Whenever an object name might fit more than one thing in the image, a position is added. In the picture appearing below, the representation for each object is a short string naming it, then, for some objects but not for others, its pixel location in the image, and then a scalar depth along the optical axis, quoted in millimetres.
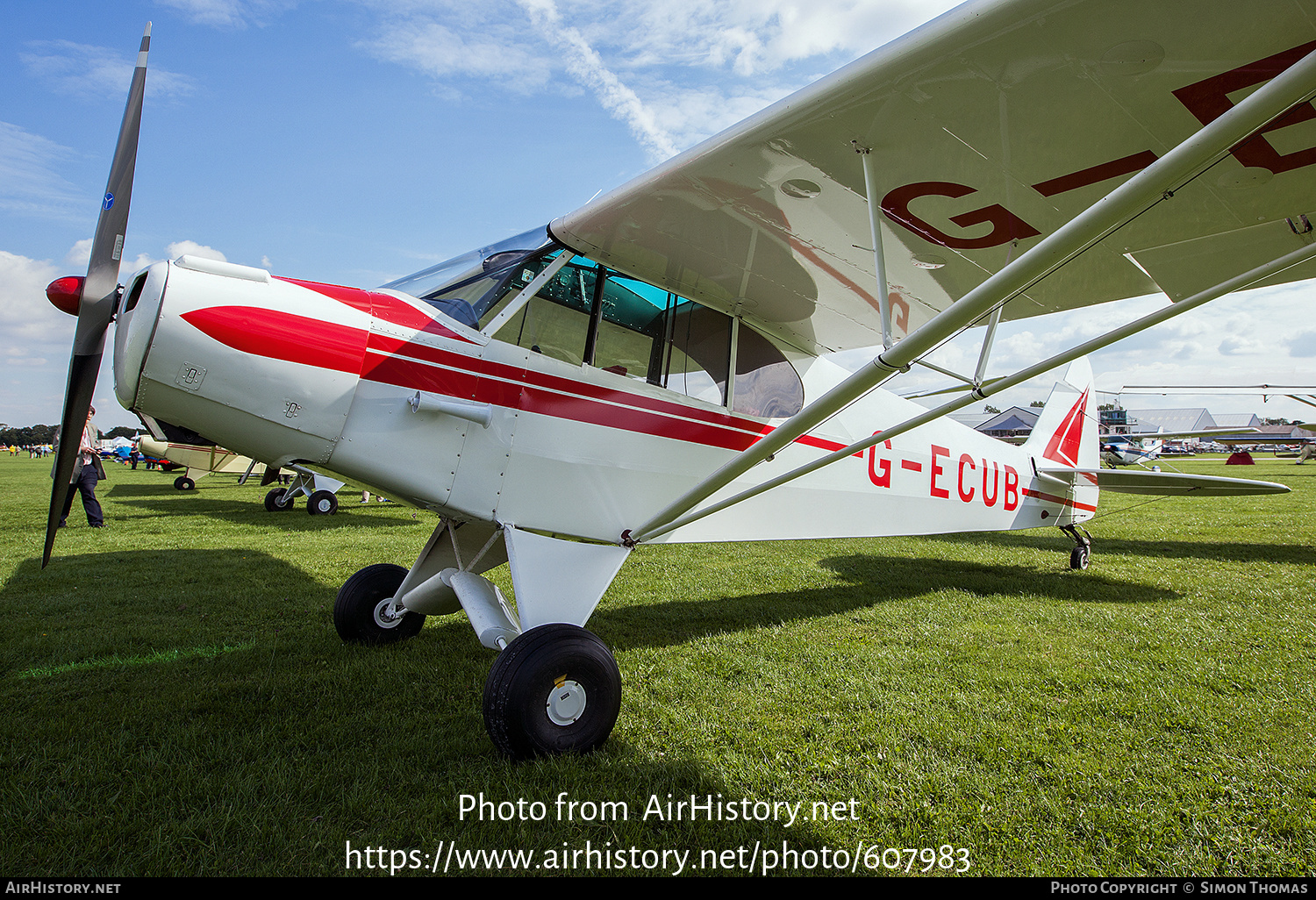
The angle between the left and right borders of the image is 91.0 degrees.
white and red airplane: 2184
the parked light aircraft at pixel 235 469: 10922
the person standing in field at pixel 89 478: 8844
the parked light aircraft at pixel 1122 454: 29328
